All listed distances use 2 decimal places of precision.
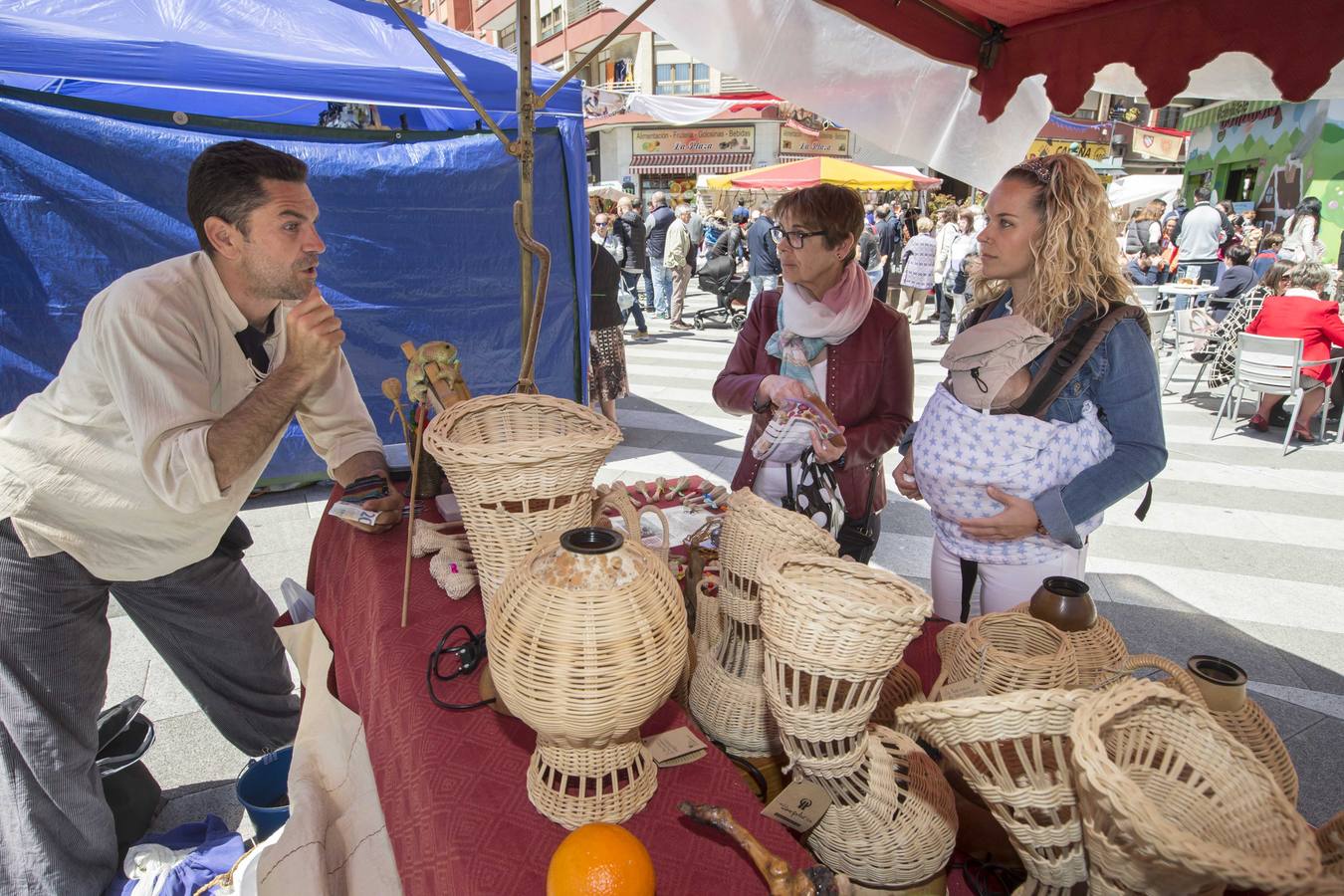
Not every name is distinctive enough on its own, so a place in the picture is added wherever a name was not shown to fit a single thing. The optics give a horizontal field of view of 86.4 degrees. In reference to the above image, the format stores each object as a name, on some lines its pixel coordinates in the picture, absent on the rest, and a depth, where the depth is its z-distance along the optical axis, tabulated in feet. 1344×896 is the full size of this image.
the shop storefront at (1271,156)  43.37
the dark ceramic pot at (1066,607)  3.68
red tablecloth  2.91
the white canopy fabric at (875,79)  7.99
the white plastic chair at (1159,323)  23.73
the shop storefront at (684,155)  87.35
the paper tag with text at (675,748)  3.37
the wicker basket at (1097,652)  3.46
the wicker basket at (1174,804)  1.78
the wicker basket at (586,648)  2.64
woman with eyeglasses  6.88
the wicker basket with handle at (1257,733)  2.92
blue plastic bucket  5.94
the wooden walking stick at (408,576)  4.45
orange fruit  2.37
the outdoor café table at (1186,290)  26.91
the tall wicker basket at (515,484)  3.29
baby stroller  35.19
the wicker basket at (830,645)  2.54
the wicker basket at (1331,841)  2.34
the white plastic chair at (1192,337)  22.85
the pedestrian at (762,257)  31.09
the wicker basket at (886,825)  2.82
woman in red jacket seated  17.20
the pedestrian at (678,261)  35.37
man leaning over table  4.68
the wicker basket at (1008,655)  3.12
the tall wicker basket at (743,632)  3.42
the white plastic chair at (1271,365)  17.13
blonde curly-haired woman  5.16
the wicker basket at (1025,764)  2.30
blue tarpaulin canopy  10.53
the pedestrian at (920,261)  33.47
